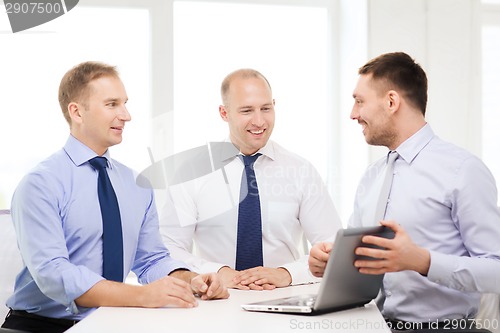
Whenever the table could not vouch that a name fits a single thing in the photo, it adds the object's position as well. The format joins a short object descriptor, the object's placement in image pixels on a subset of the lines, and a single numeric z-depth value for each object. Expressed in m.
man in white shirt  3.62
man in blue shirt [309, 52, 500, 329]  3.04
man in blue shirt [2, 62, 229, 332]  2.98
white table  2.74
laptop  2.82
